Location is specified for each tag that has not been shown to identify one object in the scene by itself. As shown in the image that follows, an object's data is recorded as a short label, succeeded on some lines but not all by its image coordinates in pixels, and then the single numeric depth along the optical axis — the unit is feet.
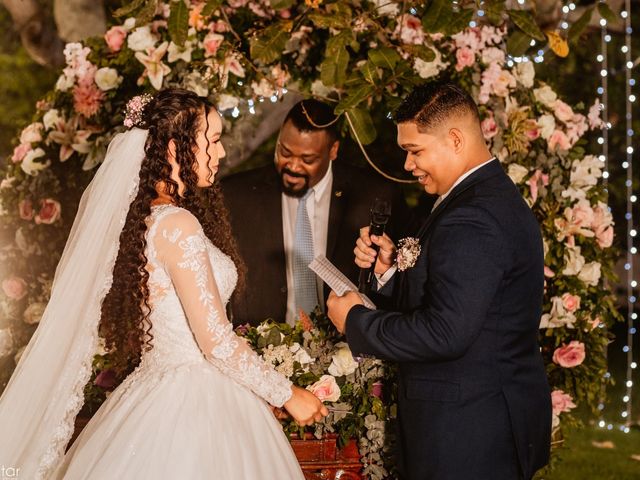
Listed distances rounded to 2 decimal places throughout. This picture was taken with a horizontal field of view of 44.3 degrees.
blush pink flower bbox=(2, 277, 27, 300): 13.88
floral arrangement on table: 11.78
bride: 8.63
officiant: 13.55
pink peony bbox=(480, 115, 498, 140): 13.17
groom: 8.37
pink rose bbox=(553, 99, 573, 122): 13.38
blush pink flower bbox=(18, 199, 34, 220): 13.93
